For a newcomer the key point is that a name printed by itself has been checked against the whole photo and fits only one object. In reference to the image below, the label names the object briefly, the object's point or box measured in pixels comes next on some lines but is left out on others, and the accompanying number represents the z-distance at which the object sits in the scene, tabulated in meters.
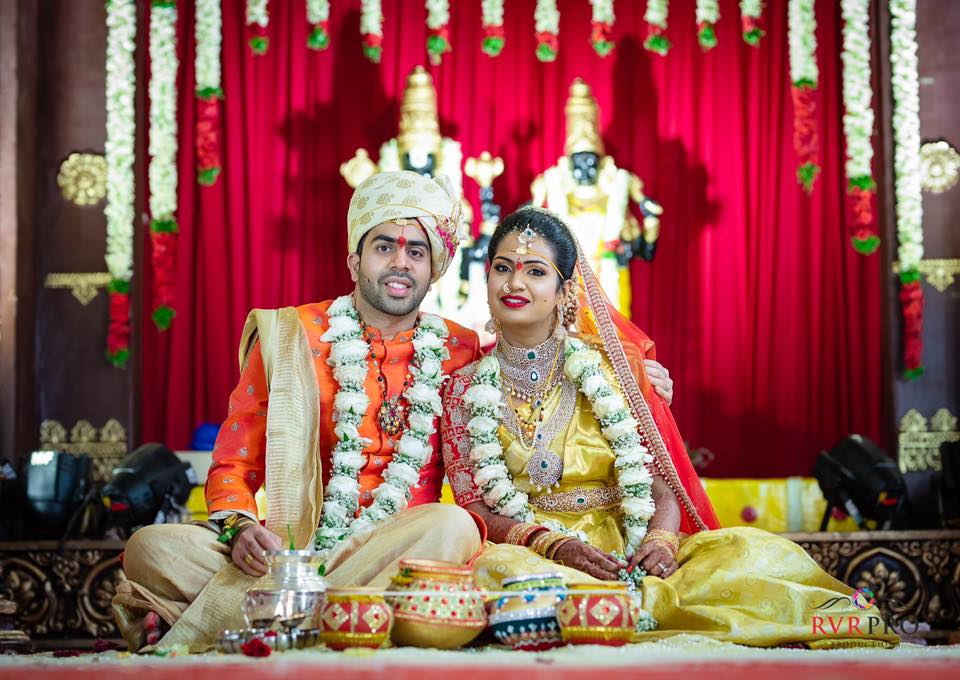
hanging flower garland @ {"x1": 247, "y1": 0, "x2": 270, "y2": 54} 6.96
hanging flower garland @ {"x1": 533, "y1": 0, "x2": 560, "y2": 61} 7.12
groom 3.22
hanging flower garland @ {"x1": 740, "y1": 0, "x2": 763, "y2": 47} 7.01
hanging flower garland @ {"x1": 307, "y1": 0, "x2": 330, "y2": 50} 6.98
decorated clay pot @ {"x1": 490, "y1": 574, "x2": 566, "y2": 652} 2.67
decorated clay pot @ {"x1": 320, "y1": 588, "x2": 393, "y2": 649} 2.47
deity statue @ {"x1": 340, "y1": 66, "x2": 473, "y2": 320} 6.88
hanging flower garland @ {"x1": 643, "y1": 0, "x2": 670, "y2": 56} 7.05
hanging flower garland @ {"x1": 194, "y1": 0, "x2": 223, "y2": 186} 6.96
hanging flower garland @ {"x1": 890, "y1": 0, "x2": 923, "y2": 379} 6.35
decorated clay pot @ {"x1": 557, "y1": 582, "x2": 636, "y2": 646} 2.59
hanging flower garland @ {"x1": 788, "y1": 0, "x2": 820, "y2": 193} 6.93
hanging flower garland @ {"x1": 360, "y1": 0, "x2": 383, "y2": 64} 7.01
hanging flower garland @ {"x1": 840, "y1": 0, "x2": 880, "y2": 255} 6.71
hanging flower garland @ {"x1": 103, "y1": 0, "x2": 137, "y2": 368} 6.37
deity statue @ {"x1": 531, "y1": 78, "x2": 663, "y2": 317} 6.83
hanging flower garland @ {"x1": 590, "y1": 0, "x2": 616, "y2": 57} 7.02
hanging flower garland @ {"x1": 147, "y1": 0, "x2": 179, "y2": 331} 6.84
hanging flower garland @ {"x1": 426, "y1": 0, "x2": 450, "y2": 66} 7.02
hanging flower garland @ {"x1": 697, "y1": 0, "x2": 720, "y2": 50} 7.02
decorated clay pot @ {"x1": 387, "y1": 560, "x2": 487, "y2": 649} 2.57
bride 3.27
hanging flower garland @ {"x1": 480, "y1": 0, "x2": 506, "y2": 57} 7.04
